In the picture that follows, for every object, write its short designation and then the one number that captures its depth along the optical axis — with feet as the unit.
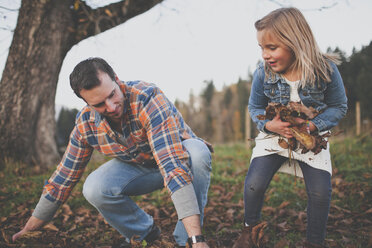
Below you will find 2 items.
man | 6.64
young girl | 6.49
